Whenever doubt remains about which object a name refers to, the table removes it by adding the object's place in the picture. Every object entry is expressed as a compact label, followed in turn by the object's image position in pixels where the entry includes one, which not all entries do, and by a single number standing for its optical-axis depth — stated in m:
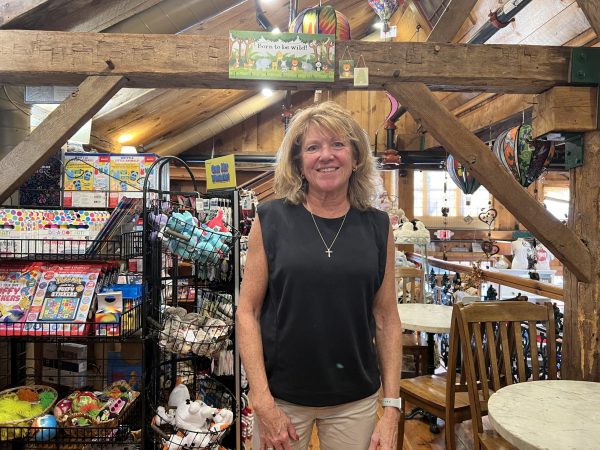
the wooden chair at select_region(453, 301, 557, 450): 2.06
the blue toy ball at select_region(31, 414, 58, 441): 2.14
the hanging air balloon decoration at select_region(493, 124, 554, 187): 2.93
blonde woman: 1.24
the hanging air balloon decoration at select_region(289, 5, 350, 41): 2.50
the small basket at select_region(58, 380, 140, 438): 2.16
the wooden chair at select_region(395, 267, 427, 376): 3.37
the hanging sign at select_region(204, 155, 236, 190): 2.67
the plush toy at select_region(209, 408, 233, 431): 2.01
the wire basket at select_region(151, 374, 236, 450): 1.95
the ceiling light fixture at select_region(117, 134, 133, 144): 5.30
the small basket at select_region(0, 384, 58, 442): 2.12
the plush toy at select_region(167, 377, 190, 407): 2.14
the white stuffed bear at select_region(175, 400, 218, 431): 1.98
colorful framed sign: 2.41
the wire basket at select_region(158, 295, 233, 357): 2.00
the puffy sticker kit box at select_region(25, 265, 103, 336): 2.09
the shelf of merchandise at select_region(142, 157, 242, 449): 1.99
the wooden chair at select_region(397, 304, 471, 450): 2.21
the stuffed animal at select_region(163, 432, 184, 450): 1.94
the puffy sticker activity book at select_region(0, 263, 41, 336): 2.10
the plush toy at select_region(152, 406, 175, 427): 2.04
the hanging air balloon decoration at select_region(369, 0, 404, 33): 2.96
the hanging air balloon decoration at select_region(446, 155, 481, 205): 4.34
